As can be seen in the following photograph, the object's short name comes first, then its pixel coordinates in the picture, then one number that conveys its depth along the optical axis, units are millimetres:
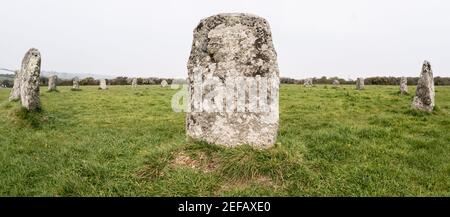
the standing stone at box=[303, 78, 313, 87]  37250
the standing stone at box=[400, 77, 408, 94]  23250
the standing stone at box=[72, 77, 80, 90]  32156
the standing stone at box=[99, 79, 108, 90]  34469
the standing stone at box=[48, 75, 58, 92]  28594
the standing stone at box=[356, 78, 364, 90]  30345
